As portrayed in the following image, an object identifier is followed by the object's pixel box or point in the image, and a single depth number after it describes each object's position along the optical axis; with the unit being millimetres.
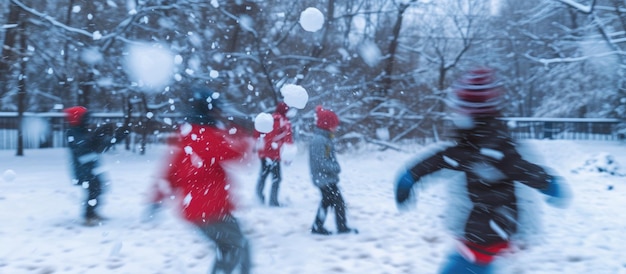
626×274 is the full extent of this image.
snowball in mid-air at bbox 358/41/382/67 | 16234
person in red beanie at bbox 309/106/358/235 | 5625
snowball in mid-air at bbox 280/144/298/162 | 7270
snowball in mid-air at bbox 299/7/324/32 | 8359
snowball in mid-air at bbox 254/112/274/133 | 7164
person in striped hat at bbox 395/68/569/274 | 2568
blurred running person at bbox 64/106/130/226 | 6152
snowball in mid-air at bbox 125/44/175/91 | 12172
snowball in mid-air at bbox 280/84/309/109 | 7028
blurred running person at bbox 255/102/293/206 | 7272
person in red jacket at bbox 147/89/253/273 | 3336
